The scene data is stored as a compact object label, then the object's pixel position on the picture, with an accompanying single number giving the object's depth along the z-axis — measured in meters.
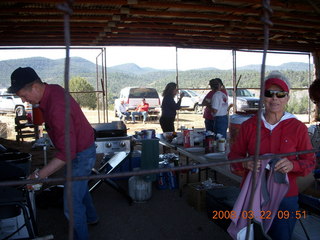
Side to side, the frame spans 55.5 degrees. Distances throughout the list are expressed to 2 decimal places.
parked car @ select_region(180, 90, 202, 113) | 21.27
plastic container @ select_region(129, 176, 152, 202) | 4.31
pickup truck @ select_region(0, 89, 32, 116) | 20.13
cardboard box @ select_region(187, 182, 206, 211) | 3.96
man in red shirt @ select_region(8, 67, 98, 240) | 2.17
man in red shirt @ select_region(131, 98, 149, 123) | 15.20
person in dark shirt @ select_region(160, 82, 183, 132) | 6.29
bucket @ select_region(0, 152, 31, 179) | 2.95
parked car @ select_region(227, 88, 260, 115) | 15.83
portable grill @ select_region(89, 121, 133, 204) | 4.43
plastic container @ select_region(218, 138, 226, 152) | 3.89
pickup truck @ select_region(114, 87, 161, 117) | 16.31
